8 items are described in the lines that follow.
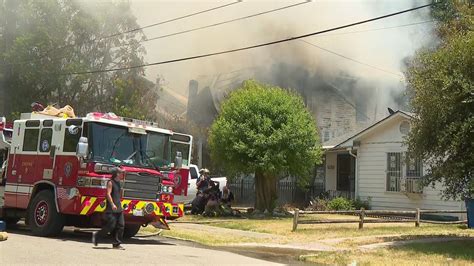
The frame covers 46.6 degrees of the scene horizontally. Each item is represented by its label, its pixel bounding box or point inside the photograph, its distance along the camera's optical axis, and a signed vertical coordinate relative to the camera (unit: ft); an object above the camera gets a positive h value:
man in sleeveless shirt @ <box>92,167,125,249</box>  30.78 -1.17
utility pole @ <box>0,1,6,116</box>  78.69 +19.98
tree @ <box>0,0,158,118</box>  78.02 +19.26
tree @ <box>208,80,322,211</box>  57.16 +6.74
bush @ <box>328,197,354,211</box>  66.80 +0.12
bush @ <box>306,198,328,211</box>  68.74 -0.12
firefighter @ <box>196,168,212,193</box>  60.14 +1.70
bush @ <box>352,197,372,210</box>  68.28 +0.36
